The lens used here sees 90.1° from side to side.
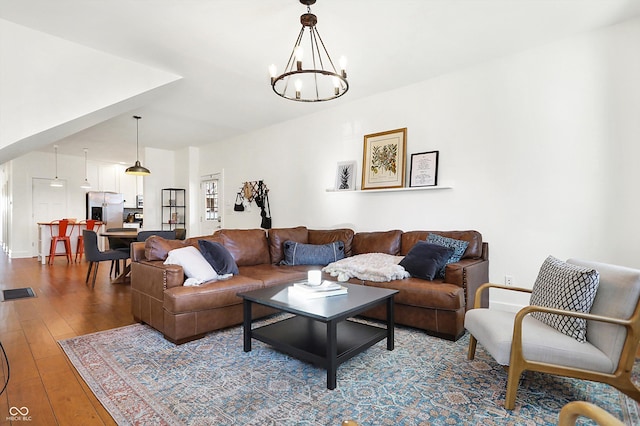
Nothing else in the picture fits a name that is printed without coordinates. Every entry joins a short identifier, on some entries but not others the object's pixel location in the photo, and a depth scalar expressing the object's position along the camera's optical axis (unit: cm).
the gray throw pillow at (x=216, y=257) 325
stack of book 243
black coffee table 202
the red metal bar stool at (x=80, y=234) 706
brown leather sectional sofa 274
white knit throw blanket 316
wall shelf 385
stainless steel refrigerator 896
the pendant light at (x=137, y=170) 570
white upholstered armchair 166
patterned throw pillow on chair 179
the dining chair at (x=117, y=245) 537
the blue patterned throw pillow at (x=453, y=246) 323
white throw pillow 296
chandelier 247
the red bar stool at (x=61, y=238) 699
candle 259
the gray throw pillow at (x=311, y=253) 404
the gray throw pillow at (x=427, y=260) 310
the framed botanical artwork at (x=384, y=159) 420
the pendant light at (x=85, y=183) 863
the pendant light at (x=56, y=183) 819
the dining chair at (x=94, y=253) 473
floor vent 408
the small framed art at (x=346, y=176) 472
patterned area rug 172
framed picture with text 395
